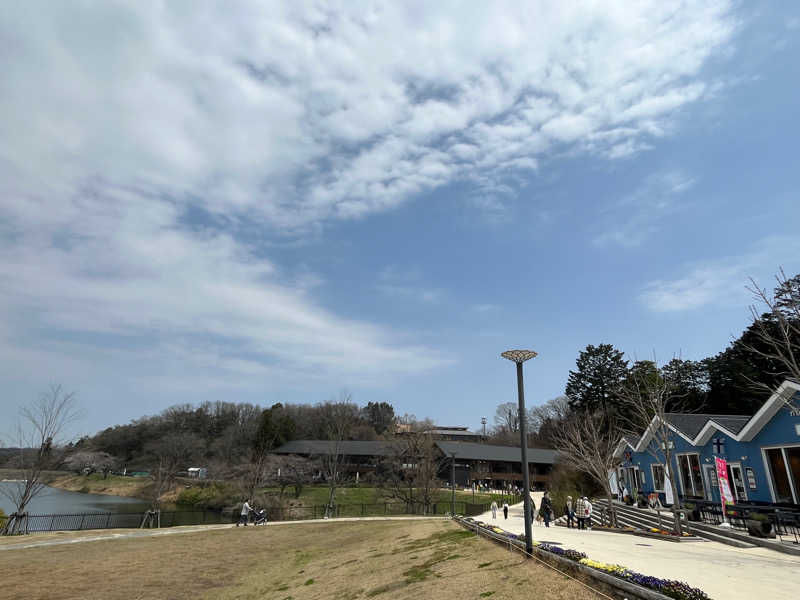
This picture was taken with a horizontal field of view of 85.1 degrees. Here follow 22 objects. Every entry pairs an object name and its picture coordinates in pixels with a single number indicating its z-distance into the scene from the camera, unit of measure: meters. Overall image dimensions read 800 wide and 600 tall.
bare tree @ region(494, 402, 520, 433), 114.12
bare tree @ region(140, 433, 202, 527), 70.25
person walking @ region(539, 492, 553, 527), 23.58
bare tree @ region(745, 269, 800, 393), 11.64
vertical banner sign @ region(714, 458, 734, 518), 17.34
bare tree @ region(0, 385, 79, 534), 25.66
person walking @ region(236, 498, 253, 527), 31.08
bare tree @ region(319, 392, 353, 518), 46.28
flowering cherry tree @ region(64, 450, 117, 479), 79.44
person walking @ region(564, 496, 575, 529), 23.83
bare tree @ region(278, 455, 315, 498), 57.75
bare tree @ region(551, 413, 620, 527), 22.92
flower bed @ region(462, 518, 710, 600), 7.25
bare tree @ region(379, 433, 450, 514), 41.88
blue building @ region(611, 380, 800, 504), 18.66
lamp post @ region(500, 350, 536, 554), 11.91
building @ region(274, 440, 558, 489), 63.88
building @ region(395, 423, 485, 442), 118.66
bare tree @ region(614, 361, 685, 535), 16.73
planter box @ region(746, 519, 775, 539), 14.77
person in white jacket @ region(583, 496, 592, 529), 22.45
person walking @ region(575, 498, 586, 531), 22.34
